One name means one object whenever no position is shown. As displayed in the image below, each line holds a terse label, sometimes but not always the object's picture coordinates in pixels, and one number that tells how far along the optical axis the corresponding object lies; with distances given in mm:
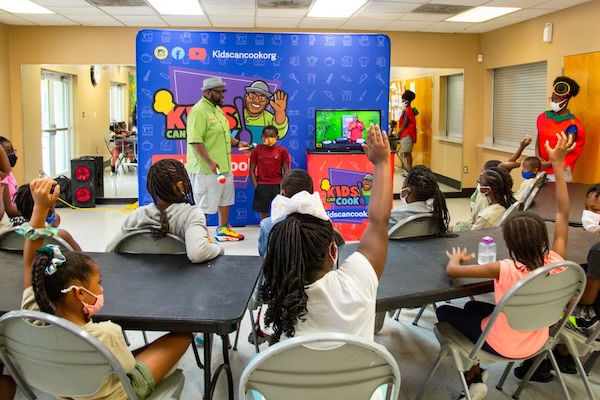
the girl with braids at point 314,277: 1665
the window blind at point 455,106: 9516
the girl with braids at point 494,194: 3615
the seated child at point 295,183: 3584
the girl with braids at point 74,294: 1716
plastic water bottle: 2543
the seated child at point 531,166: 4902
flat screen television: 6207
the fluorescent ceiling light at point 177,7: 6832
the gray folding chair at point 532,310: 2117
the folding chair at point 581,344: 2473
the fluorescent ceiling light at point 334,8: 6804
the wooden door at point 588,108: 6199
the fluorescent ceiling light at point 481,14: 7070
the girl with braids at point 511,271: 2248
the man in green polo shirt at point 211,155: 5496
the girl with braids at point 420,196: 3106
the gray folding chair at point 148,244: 2607
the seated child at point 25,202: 3111
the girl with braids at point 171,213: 2529
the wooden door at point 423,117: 10617
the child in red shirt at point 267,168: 5883
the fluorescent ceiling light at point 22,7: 6808
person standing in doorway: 10312
